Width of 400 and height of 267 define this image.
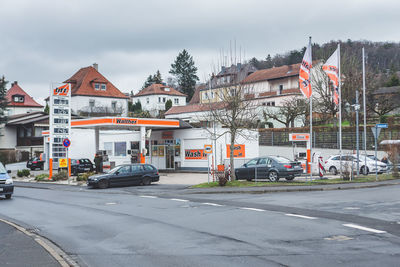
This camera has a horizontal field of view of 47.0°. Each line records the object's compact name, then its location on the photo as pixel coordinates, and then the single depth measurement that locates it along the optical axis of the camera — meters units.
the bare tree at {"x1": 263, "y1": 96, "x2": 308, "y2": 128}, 53.22
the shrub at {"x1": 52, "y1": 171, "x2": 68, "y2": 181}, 34.31
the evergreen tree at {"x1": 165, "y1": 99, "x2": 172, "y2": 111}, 94.50
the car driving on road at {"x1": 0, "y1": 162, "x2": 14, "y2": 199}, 20.95
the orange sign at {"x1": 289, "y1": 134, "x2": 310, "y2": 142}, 26.23
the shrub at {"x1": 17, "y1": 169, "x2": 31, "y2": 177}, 39.81
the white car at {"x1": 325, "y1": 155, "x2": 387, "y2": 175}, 28.60
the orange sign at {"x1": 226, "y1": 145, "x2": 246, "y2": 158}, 39.28
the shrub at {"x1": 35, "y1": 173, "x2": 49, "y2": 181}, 35.16
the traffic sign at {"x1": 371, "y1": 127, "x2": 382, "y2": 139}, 26.78
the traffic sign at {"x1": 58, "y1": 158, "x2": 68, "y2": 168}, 33.34
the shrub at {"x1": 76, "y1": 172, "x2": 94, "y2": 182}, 32.53
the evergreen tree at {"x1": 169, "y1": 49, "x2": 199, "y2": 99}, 115.25
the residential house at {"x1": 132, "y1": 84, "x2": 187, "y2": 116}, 103.12
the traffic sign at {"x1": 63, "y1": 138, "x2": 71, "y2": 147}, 30.84
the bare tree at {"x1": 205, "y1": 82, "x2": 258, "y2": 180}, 26.73
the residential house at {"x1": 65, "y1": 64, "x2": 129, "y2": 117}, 72.47
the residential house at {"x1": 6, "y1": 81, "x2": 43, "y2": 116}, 88.25
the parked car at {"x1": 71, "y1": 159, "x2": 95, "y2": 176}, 41.41
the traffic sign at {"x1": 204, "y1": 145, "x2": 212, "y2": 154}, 26.94
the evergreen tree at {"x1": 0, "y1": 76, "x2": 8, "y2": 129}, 65.88
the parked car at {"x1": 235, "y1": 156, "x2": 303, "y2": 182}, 26.75
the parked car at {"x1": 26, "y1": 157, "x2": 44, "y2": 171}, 50.34
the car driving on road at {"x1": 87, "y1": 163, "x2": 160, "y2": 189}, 27.77
